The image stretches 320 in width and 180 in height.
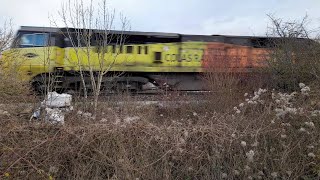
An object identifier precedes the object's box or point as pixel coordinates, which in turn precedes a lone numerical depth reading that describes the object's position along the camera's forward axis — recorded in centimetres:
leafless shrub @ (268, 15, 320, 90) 554
